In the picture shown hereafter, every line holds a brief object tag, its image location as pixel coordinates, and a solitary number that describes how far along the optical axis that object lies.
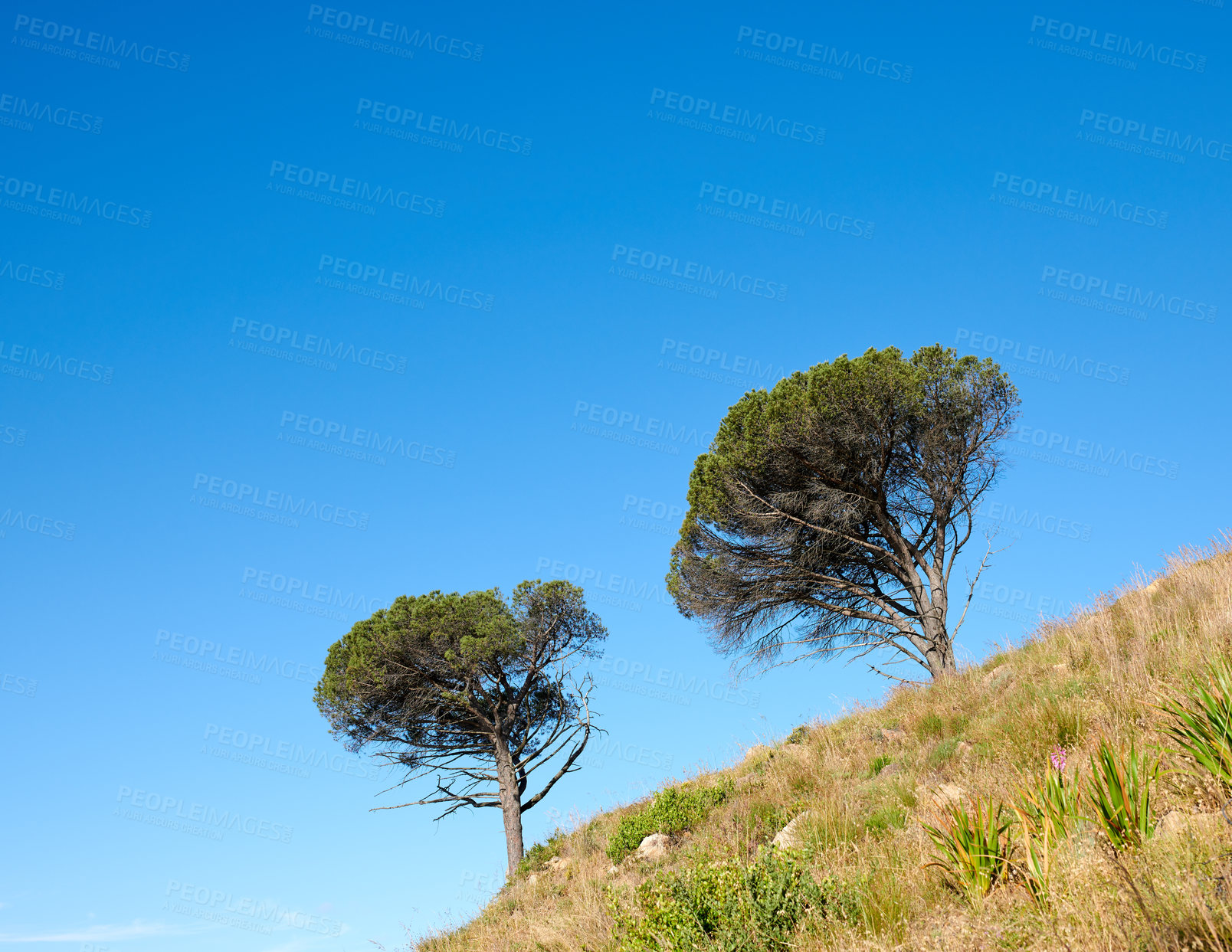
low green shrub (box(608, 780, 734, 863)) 10.32
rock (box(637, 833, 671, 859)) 9.73
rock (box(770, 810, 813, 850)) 6.84
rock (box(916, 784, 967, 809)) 6.19
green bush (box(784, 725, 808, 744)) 13.06
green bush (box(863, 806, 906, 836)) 6.46
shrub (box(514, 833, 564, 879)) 14.62
